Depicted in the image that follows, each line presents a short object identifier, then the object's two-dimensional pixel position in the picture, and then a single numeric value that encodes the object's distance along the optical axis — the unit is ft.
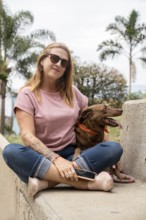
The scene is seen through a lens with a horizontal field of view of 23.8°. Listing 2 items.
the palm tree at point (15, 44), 59.93
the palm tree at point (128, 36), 66.63
